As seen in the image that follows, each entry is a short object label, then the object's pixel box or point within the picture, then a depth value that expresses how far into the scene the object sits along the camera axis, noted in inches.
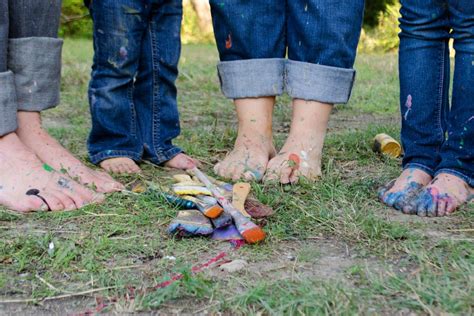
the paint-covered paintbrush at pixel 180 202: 65.6
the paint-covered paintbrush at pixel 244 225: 57.5
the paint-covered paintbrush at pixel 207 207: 60.8
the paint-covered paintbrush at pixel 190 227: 59.3
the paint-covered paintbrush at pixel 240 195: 64.6
